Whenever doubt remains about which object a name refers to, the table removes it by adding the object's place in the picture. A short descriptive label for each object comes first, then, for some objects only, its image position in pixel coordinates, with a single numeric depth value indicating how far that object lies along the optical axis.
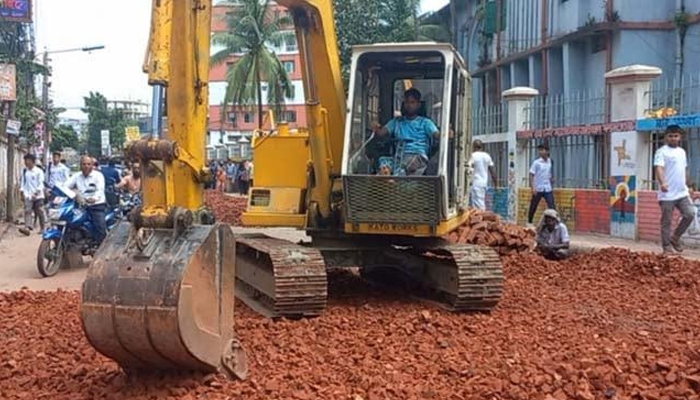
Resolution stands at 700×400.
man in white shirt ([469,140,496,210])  14.83
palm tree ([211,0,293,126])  38.84
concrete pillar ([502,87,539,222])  17.41
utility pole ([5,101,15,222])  20.25
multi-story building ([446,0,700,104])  19.89
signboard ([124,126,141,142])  22.69
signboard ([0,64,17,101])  20.25
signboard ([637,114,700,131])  12.28
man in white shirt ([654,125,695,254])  10.97
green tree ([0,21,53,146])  31.91
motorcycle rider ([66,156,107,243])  11.12
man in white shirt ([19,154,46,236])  16.38
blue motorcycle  10.67
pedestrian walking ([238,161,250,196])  33.43
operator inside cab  7.57
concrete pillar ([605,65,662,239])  13.48
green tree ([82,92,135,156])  73.38
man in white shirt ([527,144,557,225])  14.38
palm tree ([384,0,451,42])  30.12
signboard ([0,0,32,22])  28.98
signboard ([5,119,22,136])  19.58
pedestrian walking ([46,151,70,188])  16.49
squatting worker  11.48
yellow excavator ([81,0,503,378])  4.44
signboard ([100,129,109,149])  39.81
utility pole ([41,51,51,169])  35.91
